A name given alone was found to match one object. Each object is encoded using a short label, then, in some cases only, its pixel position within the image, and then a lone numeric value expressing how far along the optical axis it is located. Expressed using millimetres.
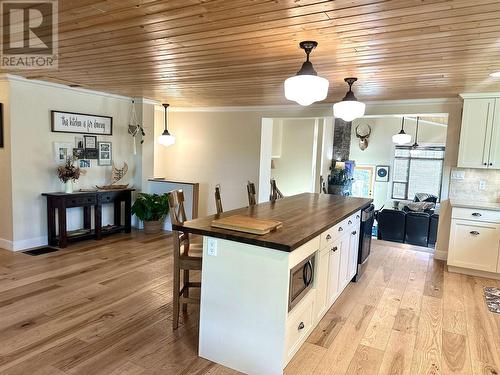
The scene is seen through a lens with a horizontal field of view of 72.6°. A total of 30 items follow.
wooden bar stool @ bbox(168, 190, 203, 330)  2729
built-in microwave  2184
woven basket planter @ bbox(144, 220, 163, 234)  5812
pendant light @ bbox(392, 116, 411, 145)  8477
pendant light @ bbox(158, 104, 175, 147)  6282
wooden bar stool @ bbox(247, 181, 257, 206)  4181
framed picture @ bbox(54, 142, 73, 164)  4883
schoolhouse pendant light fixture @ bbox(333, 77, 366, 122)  3316
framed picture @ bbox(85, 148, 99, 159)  5289
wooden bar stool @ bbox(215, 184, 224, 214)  3437
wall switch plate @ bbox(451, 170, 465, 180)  4863
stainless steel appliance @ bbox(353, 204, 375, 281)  3961
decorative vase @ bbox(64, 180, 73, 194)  4879
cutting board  2236
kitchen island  2096
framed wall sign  4842
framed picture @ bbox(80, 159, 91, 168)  5261
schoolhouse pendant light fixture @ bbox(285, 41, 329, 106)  2405
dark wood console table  4711
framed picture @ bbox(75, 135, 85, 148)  5137
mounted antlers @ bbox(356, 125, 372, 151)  10625
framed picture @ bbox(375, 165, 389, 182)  10617
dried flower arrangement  4793
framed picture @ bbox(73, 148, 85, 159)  5070
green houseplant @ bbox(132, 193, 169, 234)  5719
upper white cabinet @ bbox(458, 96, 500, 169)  4332
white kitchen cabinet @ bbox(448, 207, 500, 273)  4168
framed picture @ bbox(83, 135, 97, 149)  5247
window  10281
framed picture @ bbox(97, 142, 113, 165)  5516
